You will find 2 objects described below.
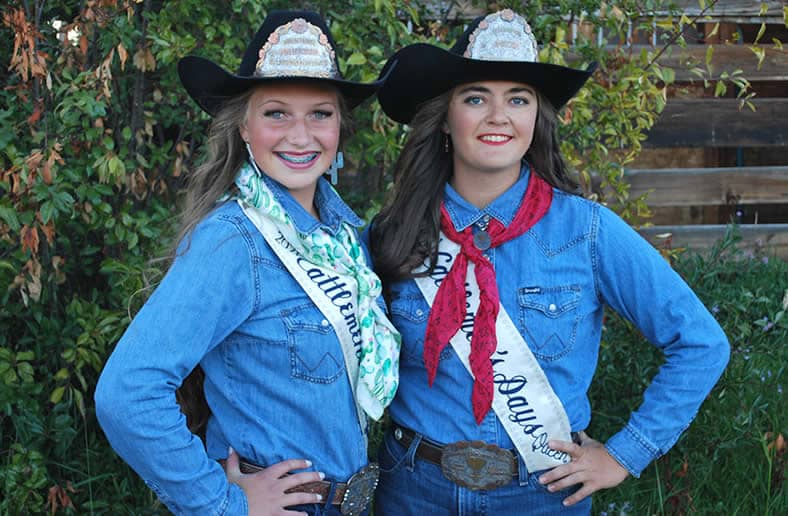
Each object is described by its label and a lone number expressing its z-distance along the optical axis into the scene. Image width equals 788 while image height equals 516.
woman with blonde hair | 2.10
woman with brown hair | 2.51
